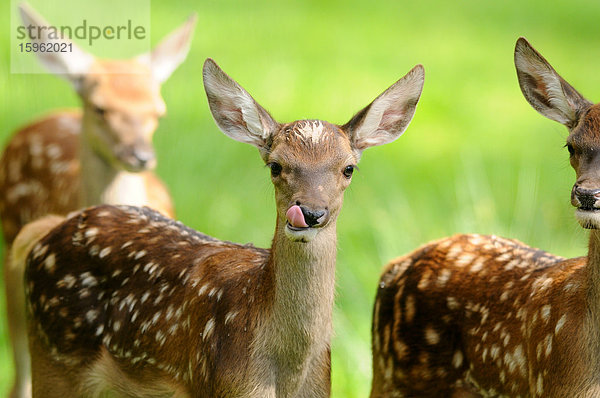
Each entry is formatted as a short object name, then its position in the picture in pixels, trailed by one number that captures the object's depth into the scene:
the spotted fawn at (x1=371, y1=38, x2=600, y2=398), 9.59
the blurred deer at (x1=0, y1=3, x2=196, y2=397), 15.02
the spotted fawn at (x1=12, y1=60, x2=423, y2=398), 9.51
